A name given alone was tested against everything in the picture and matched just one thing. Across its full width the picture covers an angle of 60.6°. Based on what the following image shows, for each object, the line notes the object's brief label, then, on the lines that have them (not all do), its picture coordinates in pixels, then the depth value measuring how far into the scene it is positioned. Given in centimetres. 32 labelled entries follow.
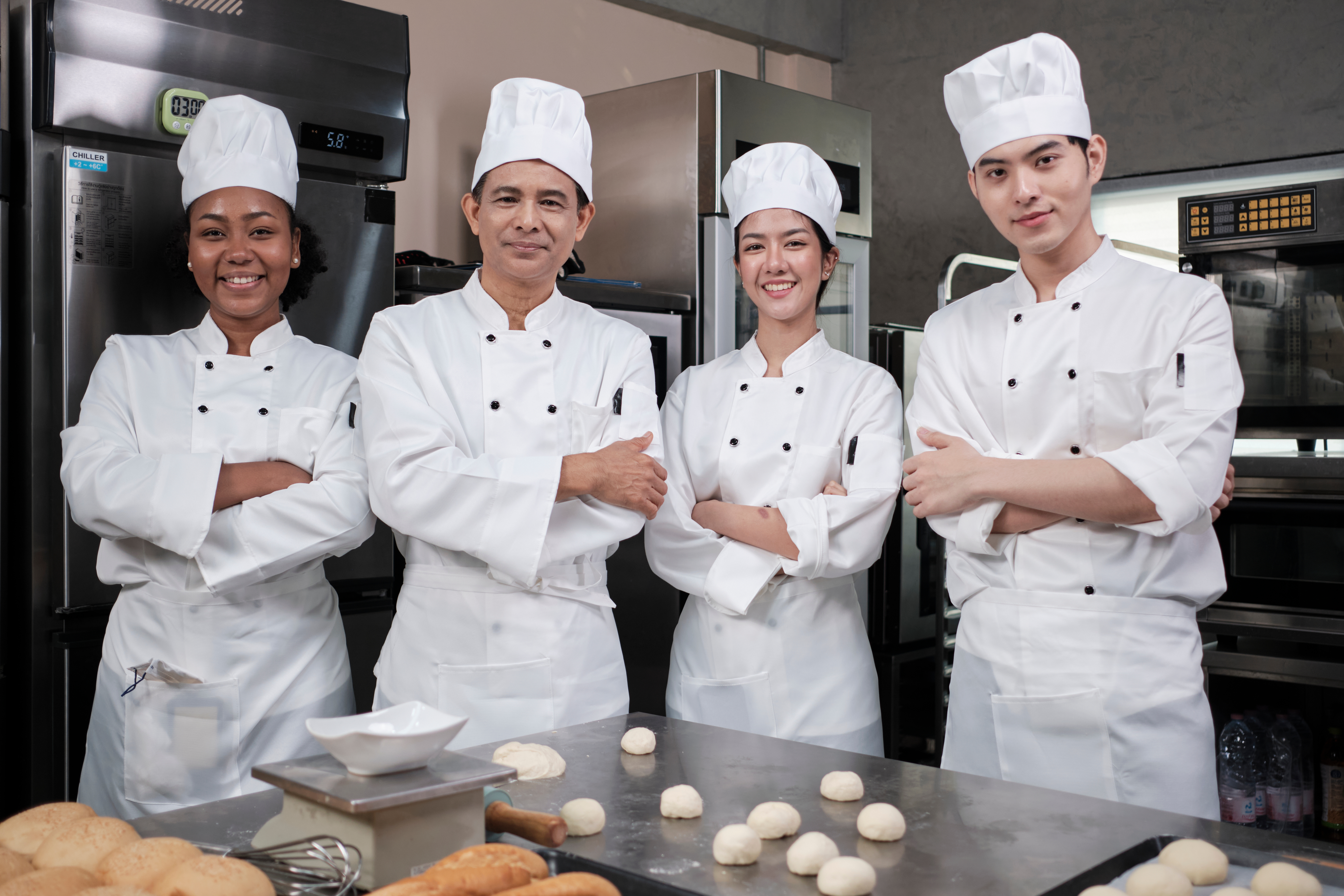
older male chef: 197
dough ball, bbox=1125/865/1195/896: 106
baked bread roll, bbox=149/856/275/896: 94
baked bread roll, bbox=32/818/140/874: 105
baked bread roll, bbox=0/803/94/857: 112
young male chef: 183
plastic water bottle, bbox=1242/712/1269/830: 259
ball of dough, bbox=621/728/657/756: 153
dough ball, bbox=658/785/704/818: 127
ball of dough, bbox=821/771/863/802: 132
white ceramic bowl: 105
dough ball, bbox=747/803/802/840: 121
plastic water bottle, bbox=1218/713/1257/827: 258
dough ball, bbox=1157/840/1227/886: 110
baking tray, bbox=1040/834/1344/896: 110
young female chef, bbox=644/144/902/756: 221
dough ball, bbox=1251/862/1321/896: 105
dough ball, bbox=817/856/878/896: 105
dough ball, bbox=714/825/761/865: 114
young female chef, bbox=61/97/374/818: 202
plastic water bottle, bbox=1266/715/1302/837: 257
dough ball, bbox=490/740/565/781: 141
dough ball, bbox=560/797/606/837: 123
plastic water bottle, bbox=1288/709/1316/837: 260
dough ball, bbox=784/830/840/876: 112
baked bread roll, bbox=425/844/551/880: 100
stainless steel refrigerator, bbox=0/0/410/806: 225
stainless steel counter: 112
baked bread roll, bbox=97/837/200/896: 100
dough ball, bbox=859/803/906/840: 119
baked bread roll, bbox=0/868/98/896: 94
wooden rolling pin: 116
